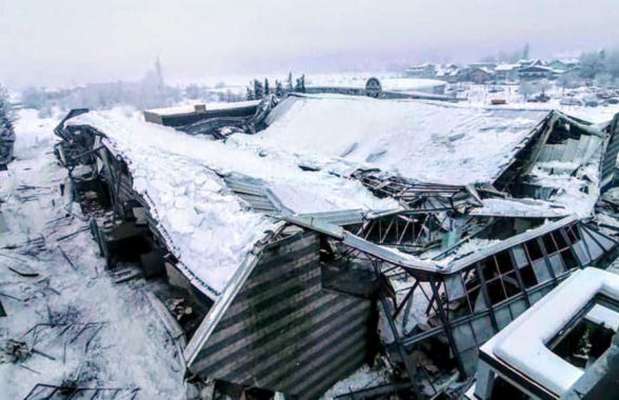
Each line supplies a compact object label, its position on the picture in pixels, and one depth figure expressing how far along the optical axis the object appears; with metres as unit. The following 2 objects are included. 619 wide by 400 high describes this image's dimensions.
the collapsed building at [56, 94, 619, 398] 6.95
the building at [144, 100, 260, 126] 27.38
